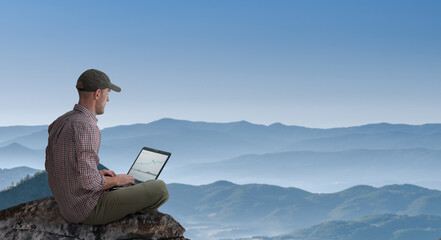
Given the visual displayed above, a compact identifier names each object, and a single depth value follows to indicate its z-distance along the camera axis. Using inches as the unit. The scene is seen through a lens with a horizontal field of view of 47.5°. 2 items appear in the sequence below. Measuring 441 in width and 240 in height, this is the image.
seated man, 210.8
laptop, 247.1
